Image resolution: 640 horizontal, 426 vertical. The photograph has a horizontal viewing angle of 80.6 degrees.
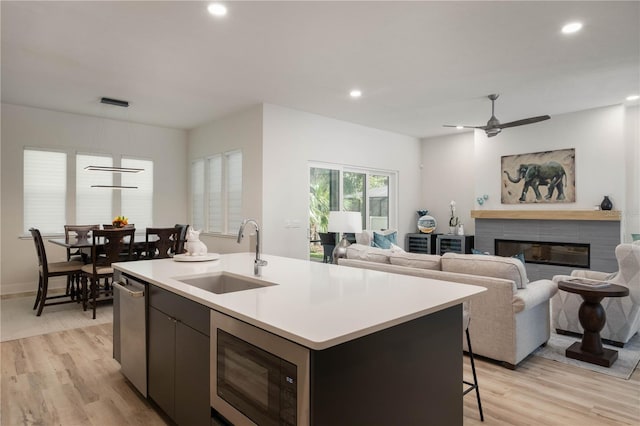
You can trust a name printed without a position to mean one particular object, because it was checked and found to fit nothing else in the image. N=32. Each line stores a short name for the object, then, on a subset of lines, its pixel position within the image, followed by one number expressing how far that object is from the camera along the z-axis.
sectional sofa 2.91
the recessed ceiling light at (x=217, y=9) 2.75
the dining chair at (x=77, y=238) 5.00
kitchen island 1.22
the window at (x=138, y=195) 6.48
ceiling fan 4.59
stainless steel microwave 1.21
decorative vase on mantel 5.41
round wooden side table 3.02
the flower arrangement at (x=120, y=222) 4.91
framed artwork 5.90
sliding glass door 6.06
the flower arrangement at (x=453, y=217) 7.35
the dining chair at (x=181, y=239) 5.16
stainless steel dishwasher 2.34
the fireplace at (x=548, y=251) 5.81
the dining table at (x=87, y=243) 4.51
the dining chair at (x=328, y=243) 5.46
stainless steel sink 2.21
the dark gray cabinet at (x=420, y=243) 7.36
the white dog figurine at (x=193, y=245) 2.87
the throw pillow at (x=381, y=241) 5.20
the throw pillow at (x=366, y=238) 5.16
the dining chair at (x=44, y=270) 4.42
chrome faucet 2.22
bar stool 2.25
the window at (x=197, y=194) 6.85
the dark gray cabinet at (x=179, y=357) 1.74
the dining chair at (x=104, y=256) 4.41
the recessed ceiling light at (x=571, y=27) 3.08
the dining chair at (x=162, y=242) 4.83
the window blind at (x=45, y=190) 5.61
